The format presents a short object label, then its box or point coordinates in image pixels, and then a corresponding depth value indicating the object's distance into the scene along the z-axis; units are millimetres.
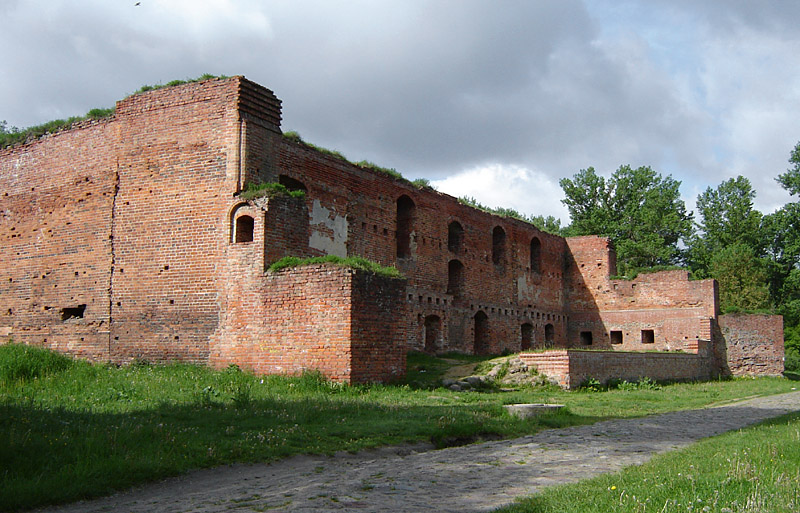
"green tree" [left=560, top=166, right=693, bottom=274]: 39500
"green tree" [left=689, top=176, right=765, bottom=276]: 40062
